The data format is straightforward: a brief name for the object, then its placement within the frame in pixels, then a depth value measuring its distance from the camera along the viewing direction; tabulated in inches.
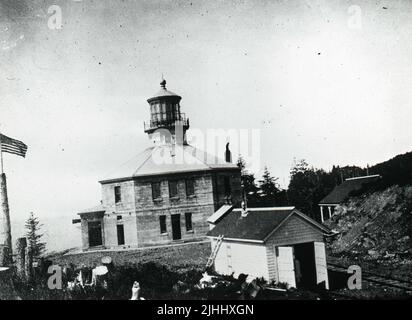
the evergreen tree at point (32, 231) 2756.2
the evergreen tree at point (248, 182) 1672.0
